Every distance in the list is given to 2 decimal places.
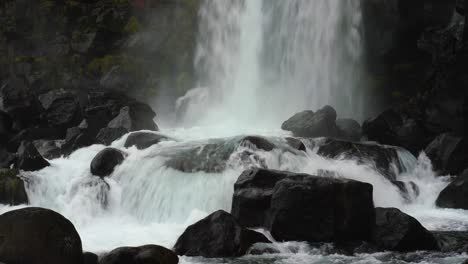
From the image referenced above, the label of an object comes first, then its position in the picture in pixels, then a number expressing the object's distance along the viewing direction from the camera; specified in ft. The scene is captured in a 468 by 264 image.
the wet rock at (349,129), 85.81
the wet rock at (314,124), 82.17
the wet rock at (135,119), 86.53
